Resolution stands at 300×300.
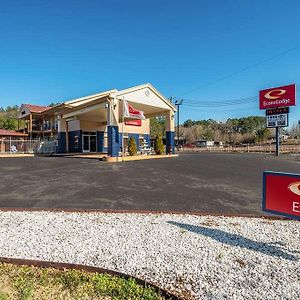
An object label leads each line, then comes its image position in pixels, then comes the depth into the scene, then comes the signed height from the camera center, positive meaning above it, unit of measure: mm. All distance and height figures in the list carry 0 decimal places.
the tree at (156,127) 67188 +3398
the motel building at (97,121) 20078 +2054
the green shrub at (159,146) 25891 -711
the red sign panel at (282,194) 4059 -910
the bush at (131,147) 23203 -712
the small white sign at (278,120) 29450 +2008
